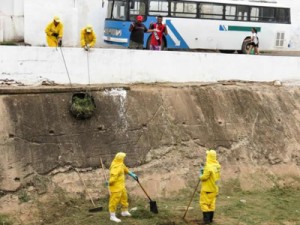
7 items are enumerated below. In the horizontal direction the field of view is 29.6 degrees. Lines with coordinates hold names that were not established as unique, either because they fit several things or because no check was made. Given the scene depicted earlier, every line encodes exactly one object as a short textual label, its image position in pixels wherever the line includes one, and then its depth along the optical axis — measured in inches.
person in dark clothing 701.3
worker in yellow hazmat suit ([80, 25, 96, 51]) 626.2
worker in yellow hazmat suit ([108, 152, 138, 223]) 467.2
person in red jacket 716.7
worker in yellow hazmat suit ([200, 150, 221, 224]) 476.7
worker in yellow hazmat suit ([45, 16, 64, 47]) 646.5
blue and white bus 768.3
